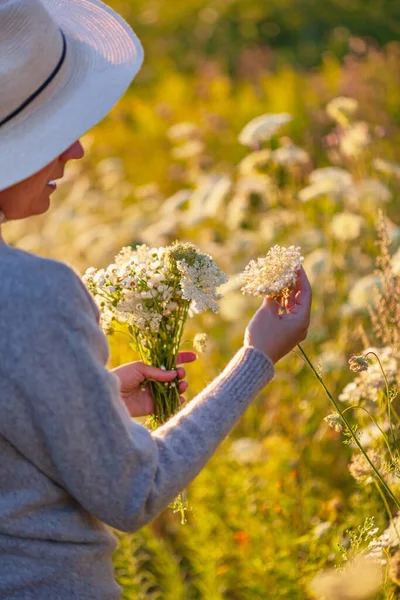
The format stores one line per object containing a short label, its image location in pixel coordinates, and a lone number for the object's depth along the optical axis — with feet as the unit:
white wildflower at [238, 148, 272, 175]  24.80
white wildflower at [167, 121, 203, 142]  38.86
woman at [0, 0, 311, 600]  8.16
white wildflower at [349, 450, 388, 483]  13.39
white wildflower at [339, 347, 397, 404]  14.29
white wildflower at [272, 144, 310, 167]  25.68
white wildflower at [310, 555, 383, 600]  9.71
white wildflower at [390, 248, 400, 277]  17.03
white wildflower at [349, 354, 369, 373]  11.15
